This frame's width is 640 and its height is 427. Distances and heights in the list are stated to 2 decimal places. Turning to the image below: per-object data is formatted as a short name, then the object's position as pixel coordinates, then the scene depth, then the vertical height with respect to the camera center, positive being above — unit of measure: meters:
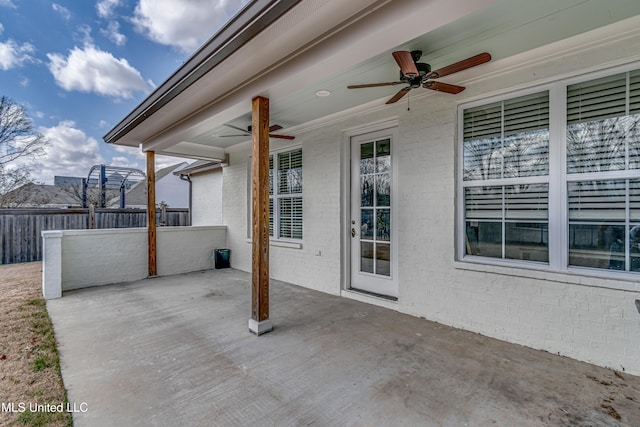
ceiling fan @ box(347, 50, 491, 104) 2.27 +1.24
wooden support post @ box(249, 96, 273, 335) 3.13 +0.00
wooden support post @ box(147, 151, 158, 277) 5.84 -0.03
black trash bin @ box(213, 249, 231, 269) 6.70 -1.07
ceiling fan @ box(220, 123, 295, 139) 4.31 +1.32
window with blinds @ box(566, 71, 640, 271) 2.40 +0.36
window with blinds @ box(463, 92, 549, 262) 2.84 +0.37
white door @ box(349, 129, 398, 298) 4.08 -0.05
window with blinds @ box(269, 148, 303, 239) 5.40 +0.35
